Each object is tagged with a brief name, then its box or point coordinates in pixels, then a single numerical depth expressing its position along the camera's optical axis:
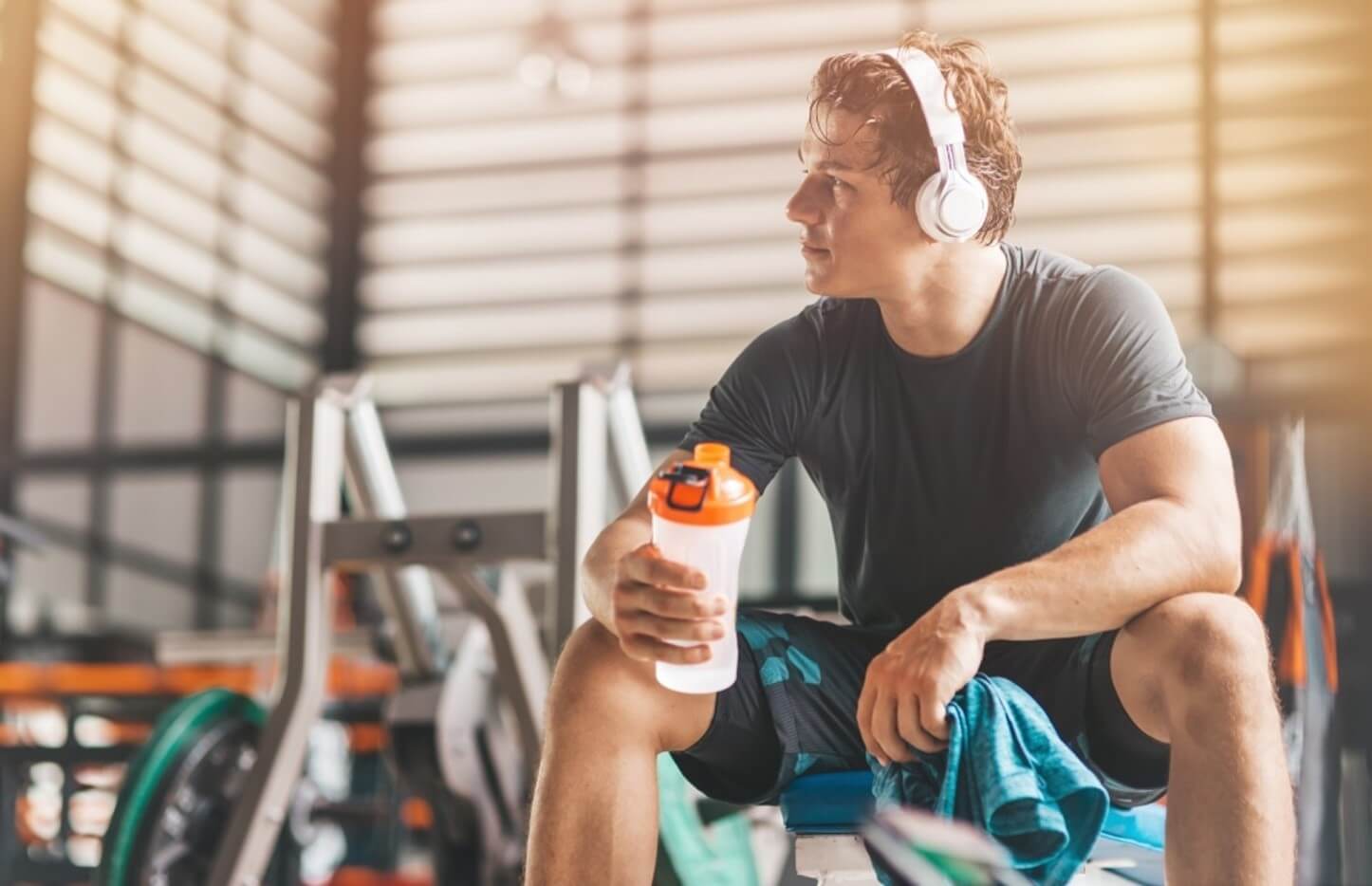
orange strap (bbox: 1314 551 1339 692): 3.11
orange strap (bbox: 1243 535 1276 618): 3.10
